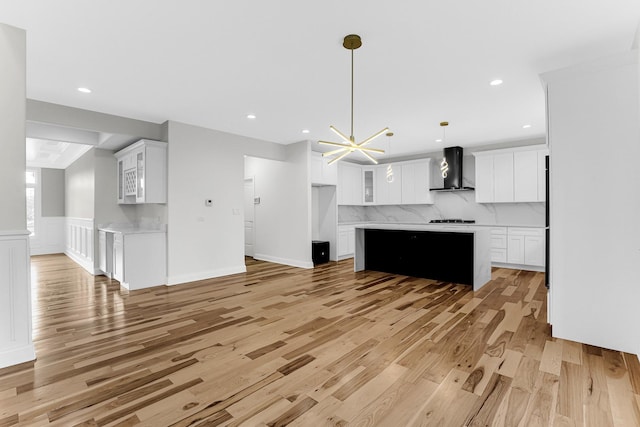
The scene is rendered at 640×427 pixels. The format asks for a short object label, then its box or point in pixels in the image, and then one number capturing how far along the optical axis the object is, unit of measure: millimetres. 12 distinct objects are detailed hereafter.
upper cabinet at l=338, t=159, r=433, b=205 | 7449
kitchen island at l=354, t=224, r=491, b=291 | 4699
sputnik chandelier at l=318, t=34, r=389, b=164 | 2586
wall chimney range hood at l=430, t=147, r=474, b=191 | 6809
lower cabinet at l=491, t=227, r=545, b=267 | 5777
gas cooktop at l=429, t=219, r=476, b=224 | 6980
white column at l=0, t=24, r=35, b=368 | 2402
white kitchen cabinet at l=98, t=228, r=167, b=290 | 4613
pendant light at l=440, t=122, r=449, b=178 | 5185
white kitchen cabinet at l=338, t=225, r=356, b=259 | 7395
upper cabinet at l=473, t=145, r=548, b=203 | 5934
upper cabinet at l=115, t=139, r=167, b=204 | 4793
